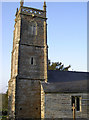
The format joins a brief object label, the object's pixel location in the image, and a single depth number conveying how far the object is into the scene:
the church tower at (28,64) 20.53
